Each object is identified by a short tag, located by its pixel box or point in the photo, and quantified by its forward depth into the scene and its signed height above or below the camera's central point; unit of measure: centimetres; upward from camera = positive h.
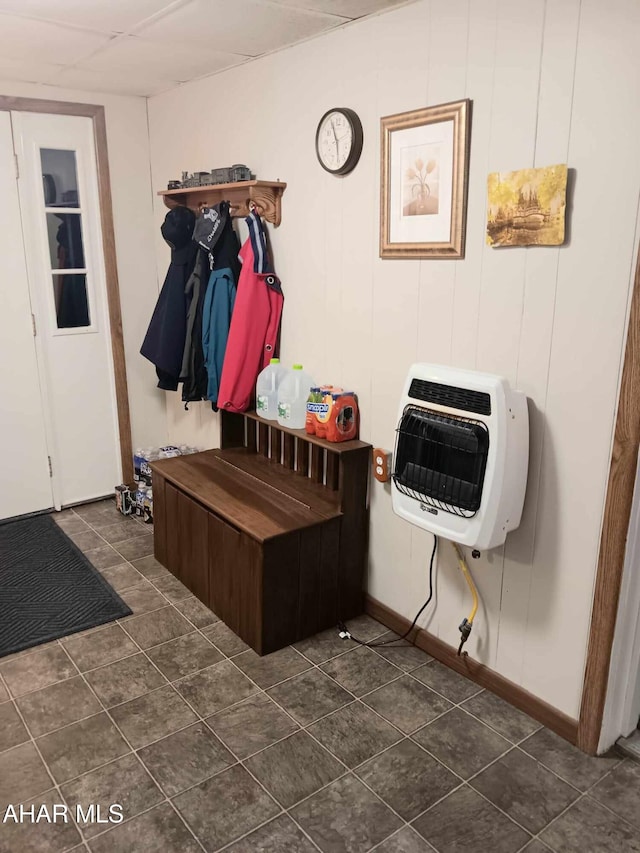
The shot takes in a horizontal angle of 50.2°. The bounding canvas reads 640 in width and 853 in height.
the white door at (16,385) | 355 -68
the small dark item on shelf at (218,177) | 307 +37
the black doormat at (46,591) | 281 -147
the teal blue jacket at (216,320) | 331 -30
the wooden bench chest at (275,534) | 261 -108
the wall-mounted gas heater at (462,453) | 206 -60
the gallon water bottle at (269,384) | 311 -57
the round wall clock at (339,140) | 254 +43
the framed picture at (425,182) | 220 +25
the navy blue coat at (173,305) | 349 -24
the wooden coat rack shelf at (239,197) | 298 +28
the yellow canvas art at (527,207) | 193 +14
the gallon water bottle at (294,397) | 295 -60
